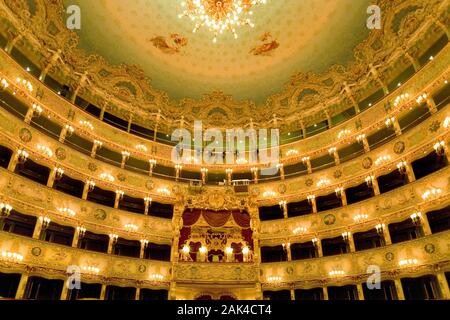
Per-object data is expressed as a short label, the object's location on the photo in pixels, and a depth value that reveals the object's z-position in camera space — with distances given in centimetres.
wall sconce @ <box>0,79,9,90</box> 1689
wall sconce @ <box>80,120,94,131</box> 2153
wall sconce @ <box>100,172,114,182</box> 2083
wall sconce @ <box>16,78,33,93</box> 1779
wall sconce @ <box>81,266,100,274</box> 1738
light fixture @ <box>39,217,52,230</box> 1678
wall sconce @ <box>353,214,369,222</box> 1863
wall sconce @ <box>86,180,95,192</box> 1998
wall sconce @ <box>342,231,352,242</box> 1892
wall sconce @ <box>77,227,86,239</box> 1820
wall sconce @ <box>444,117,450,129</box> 1576
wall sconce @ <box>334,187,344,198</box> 2062
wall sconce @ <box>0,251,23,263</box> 1447
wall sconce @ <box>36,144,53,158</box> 1791
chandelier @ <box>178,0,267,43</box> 1850
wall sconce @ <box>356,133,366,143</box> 2117
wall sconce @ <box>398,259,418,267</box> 1554
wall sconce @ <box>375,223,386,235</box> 1767
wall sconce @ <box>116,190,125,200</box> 2110
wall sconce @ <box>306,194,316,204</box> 2165
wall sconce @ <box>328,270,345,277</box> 1808
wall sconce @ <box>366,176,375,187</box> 1931
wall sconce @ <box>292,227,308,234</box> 2077
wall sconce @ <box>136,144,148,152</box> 2416
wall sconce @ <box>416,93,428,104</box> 1773
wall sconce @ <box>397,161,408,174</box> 1786
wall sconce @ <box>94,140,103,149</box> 2169
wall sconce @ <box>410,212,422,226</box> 1623
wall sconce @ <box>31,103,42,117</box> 1844
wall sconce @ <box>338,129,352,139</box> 2229
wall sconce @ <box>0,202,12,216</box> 1516
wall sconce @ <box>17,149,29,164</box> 1683
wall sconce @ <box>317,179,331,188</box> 2150
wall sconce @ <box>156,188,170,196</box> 2275
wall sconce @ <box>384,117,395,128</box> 1964
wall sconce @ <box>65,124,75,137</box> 2033
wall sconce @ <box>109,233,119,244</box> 1940
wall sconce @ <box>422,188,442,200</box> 1558
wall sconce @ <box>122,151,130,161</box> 2281
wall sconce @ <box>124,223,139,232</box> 2023
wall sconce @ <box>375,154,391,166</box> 1891
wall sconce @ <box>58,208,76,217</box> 1776
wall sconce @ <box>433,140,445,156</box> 1592
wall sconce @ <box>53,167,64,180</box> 1852
